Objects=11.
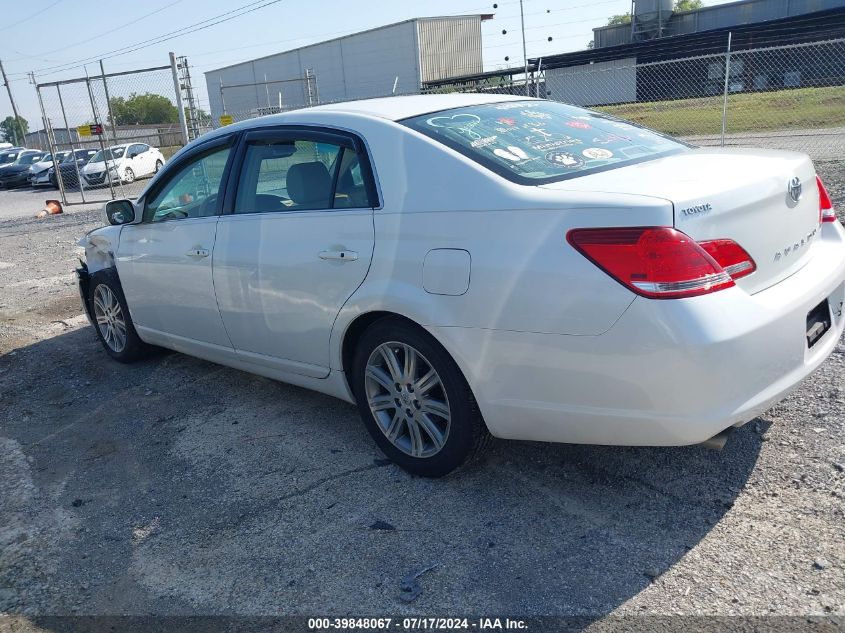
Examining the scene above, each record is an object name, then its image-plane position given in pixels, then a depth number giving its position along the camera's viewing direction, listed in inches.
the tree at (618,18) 3639.3
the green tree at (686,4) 3487.9
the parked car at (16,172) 1134.4
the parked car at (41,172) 1066.7
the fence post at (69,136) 614.4
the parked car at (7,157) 1248.8
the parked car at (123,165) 904.8
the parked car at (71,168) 980.6
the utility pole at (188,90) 605.6
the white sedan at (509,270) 101.0
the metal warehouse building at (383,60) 1808.6
